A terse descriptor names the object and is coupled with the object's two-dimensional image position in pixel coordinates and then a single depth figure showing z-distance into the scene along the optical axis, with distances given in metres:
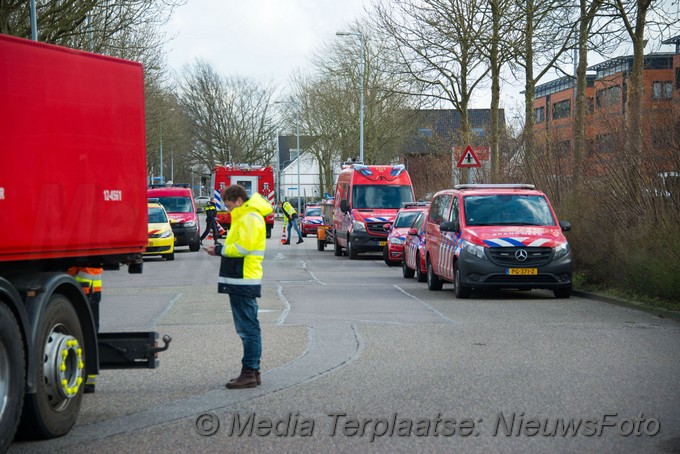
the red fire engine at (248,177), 47.66
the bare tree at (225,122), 87.44
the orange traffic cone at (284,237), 45.31
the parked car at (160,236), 31.80
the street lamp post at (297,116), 73.62
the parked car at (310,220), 55.09
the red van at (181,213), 37.53
